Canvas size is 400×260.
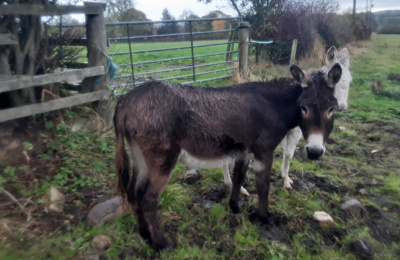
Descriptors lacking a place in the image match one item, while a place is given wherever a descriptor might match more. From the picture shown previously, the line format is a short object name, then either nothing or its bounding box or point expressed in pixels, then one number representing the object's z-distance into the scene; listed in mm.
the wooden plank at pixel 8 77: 3453
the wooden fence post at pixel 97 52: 4461
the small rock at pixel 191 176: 4082
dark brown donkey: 2621
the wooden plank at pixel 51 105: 3393
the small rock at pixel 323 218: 3188
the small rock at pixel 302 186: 3980
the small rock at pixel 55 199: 2982
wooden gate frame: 3383
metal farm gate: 6930
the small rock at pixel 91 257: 2508
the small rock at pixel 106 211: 2936
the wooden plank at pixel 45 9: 3361
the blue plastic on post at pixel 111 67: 4672
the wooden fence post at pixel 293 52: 8470
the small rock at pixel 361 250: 2729
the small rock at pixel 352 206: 3436
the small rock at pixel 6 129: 3600
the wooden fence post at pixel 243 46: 8906
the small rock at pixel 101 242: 2704
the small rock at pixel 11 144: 3533
